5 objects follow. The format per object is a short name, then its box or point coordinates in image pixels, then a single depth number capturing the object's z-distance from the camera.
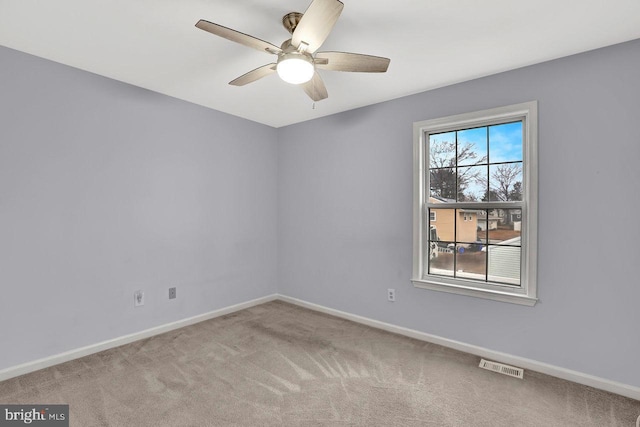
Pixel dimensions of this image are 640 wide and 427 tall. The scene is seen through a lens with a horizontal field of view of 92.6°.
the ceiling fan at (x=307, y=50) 1.54
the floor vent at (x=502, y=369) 2.40
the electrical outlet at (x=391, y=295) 3.27
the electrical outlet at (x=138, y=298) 2.99
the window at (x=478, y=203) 2.56
